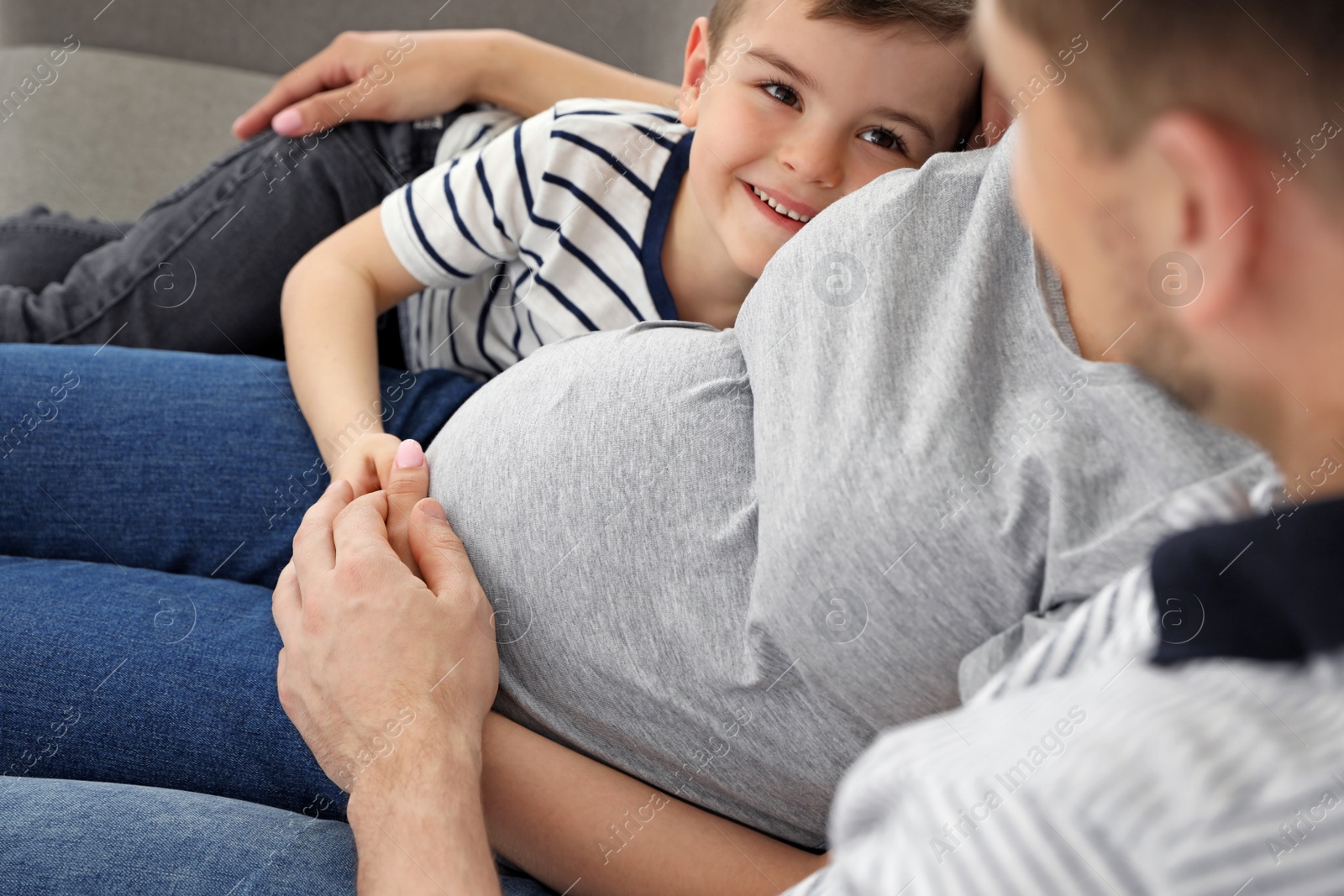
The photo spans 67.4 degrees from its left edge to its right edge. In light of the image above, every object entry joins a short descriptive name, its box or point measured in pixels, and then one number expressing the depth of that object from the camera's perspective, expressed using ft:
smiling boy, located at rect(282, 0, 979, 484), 2.88
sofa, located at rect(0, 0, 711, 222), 4.99
